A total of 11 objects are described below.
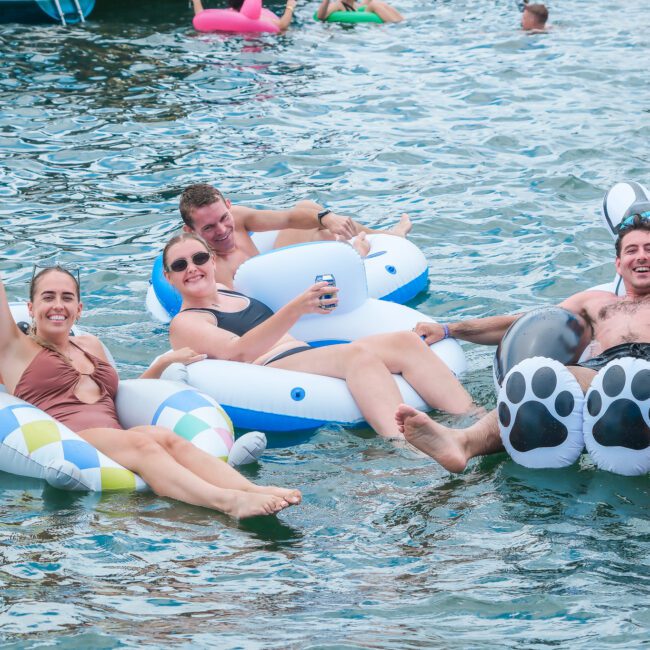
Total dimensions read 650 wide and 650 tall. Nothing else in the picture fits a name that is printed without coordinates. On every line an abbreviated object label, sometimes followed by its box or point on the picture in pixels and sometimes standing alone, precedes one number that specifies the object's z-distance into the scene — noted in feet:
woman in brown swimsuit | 31.48
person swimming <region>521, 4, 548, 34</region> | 104.88
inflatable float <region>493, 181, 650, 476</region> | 30.89
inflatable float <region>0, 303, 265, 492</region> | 31.94
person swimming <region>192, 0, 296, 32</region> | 104.22
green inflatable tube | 112.47
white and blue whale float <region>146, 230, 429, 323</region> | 47.34
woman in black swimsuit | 37.22
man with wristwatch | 44.04
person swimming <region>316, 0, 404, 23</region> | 112.57
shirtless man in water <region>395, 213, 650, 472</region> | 32.14
